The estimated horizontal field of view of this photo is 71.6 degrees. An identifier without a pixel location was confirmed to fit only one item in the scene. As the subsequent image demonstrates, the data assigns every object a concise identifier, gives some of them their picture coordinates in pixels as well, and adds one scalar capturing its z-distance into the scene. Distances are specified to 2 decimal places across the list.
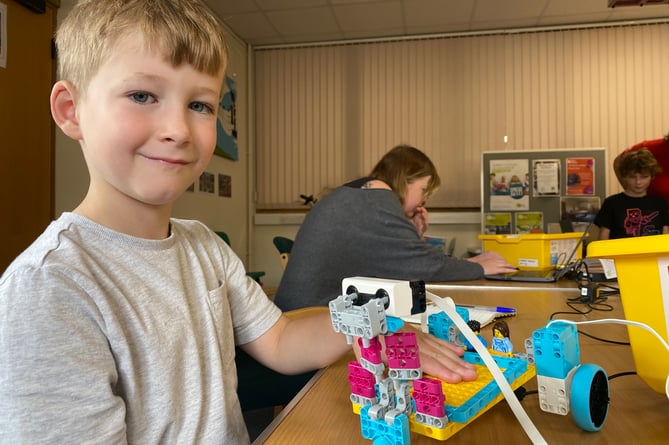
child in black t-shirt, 2.83
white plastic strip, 0.45
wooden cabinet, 2.05
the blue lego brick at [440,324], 0.68
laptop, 1.64
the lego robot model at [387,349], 0.42
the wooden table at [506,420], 0.50
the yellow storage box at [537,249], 1.98
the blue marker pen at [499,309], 1.09
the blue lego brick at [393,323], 0.42
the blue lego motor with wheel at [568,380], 0.50
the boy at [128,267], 0.46
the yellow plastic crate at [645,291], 0.57
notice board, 3.62
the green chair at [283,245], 3.11
